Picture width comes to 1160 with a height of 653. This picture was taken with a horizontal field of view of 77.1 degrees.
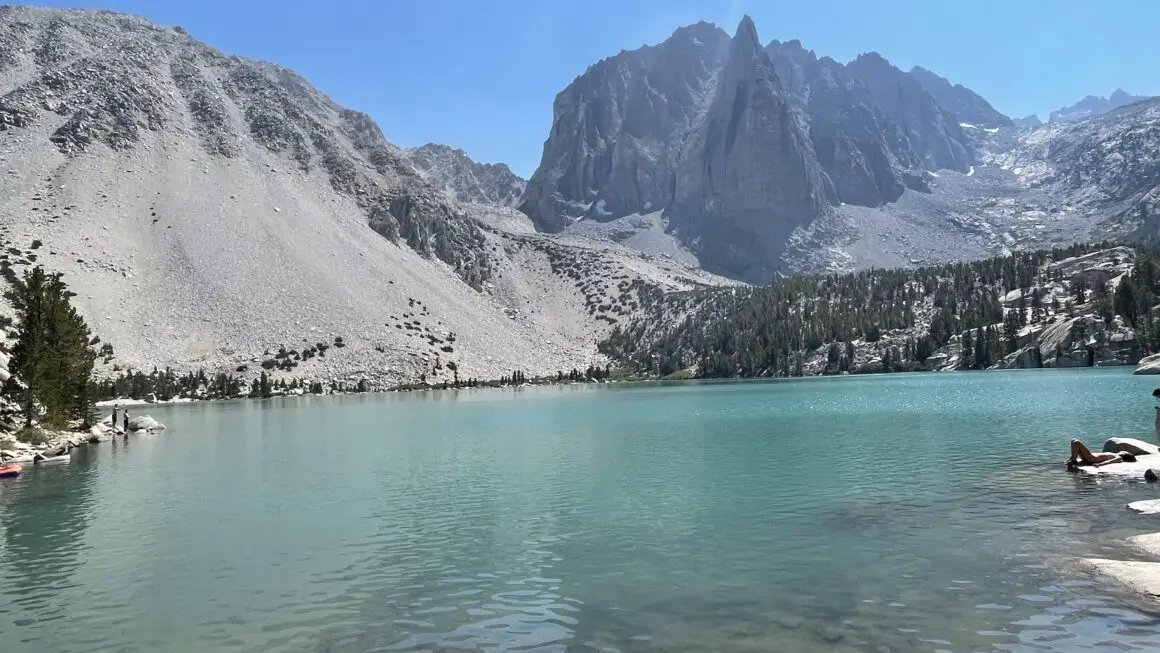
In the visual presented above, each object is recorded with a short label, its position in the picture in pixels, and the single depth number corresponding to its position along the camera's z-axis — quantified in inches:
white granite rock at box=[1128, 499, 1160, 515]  973.8
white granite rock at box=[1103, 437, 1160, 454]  1369.3
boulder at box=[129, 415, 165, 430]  3125.0
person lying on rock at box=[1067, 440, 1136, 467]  1323.8
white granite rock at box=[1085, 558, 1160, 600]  668.1
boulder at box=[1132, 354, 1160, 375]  4371.3
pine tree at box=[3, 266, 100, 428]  2225.6
